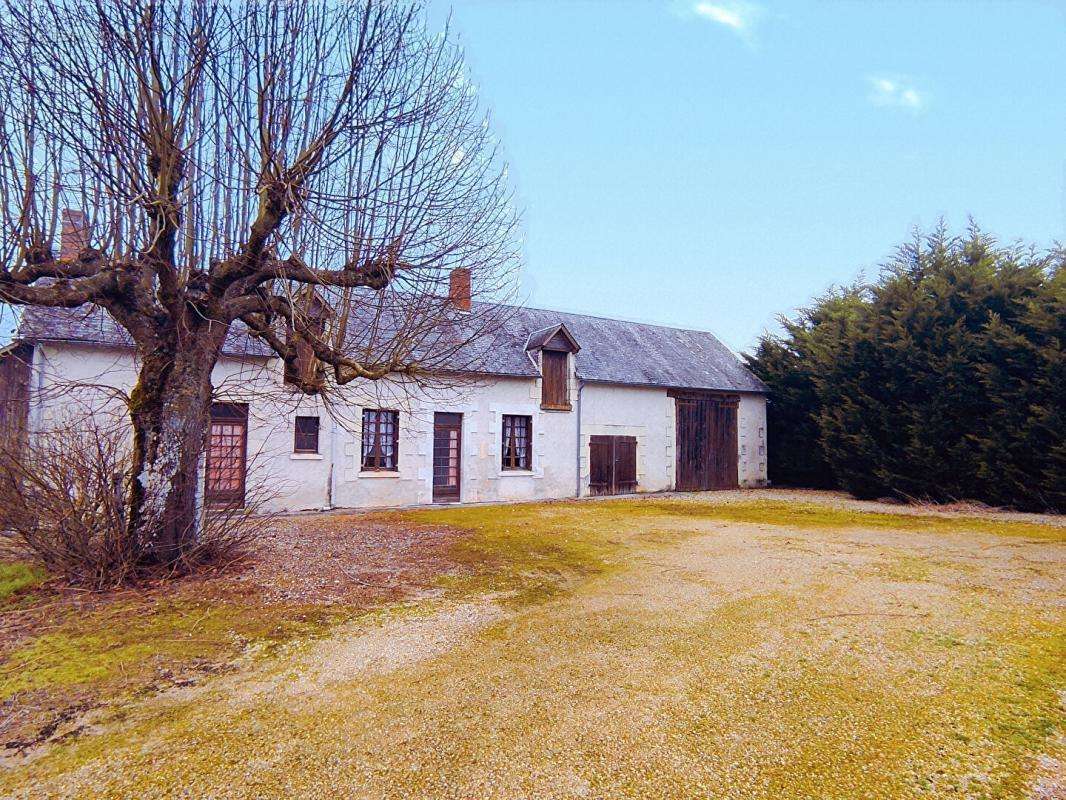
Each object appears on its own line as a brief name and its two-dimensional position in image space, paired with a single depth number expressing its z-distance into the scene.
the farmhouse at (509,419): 10.11
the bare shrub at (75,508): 4.78
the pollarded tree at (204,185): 4.61
